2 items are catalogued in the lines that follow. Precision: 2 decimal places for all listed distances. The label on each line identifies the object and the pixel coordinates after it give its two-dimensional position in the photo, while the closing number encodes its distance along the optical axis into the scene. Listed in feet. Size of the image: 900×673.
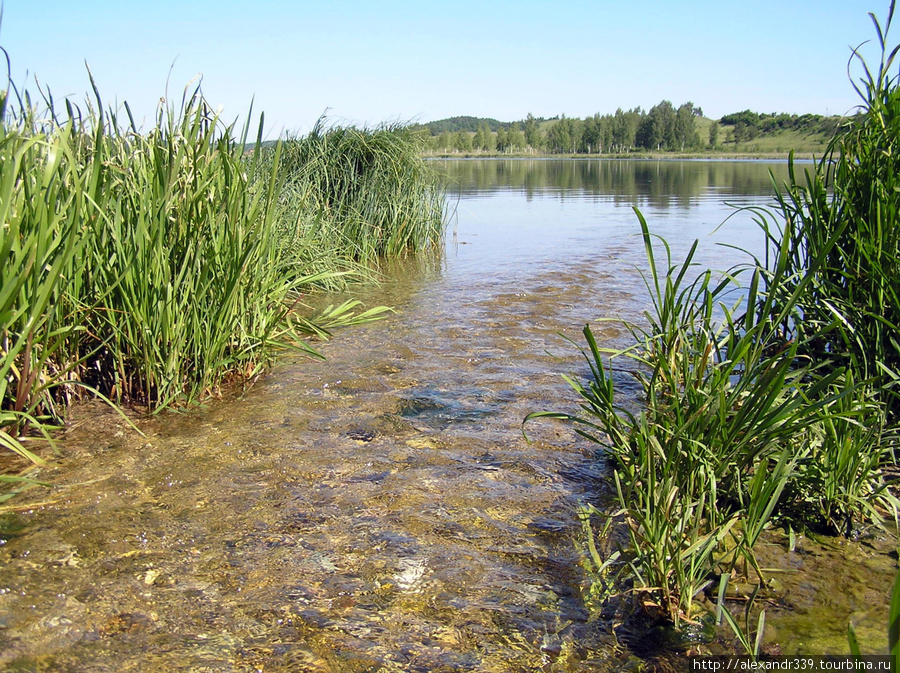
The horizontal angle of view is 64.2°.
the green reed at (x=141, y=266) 9.80
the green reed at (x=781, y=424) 7.87
